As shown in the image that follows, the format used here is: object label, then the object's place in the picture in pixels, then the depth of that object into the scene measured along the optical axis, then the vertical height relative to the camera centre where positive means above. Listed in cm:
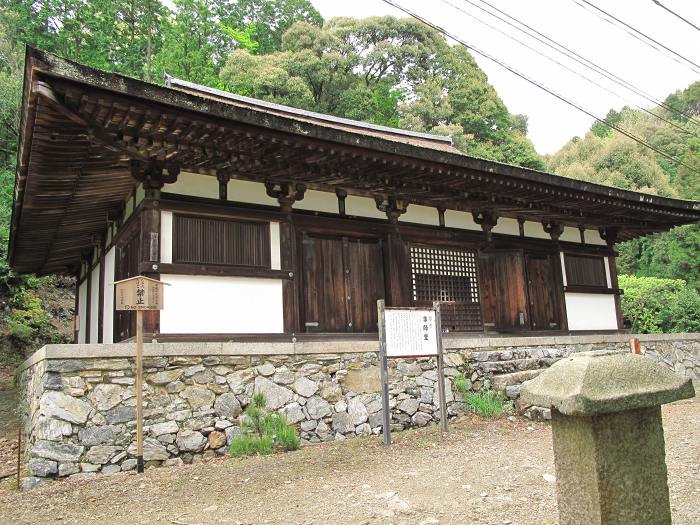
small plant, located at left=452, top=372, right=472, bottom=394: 842 -87
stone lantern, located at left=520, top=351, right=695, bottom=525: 256 -55
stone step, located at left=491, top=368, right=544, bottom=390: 855 -85
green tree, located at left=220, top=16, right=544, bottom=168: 2803 +1358
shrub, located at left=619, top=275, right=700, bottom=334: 1625 +25
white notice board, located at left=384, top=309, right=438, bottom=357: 692 -7
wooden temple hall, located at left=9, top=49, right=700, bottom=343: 650 +197
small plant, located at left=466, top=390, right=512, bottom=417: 807 -115
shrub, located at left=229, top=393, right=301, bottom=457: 661 -118
